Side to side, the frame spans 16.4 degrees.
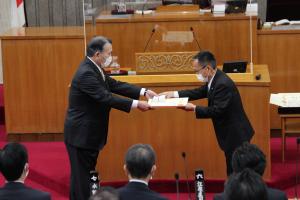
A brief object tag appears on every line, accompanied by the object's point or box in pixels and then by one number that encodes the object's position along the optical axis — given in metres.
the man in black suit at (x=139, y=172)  5.85
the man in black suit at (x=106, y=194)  5.06
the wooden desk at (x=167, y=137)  10.03
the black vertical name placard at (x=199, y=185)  7.95
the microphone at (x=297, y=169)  8.38
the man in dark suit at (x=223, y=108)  8.54
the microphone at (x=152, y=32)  10.88
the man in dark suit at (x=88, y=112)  8.75
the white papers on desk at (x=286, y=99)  10.73
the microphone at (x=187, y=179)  9.72
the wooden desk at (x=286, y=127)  10.73
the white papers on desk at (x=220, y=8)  11.04
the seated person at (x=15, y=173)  5.99
